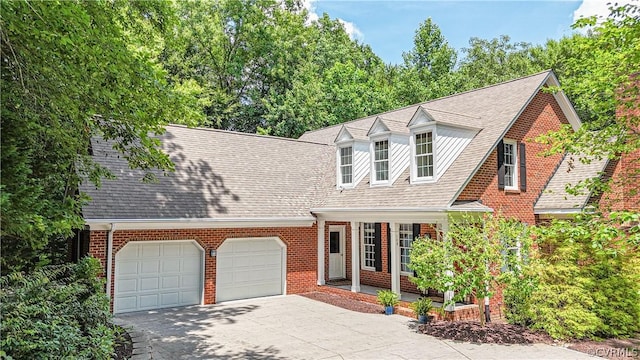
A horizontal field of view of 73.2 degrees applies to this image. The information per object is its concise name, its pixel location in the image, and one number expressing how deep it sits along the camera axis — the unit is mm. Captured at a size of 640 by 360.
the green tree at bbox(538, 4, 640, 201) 8977
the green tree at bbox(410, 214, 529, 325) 10352
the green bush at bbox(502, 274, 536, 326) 10219
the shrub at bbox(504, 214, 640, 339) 10336
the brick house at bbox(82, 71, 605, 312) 12539
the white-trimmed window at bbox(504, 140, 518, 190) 13445
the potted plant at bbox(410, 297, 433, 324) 11703
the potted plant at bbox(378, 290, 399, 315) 12750
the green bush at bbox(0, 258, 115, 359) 5297
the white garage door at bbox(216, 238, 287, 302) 14273
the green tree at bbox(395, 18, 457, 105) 33875
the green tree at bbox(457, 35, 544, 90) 36906
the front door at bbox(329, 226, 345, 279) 17906
